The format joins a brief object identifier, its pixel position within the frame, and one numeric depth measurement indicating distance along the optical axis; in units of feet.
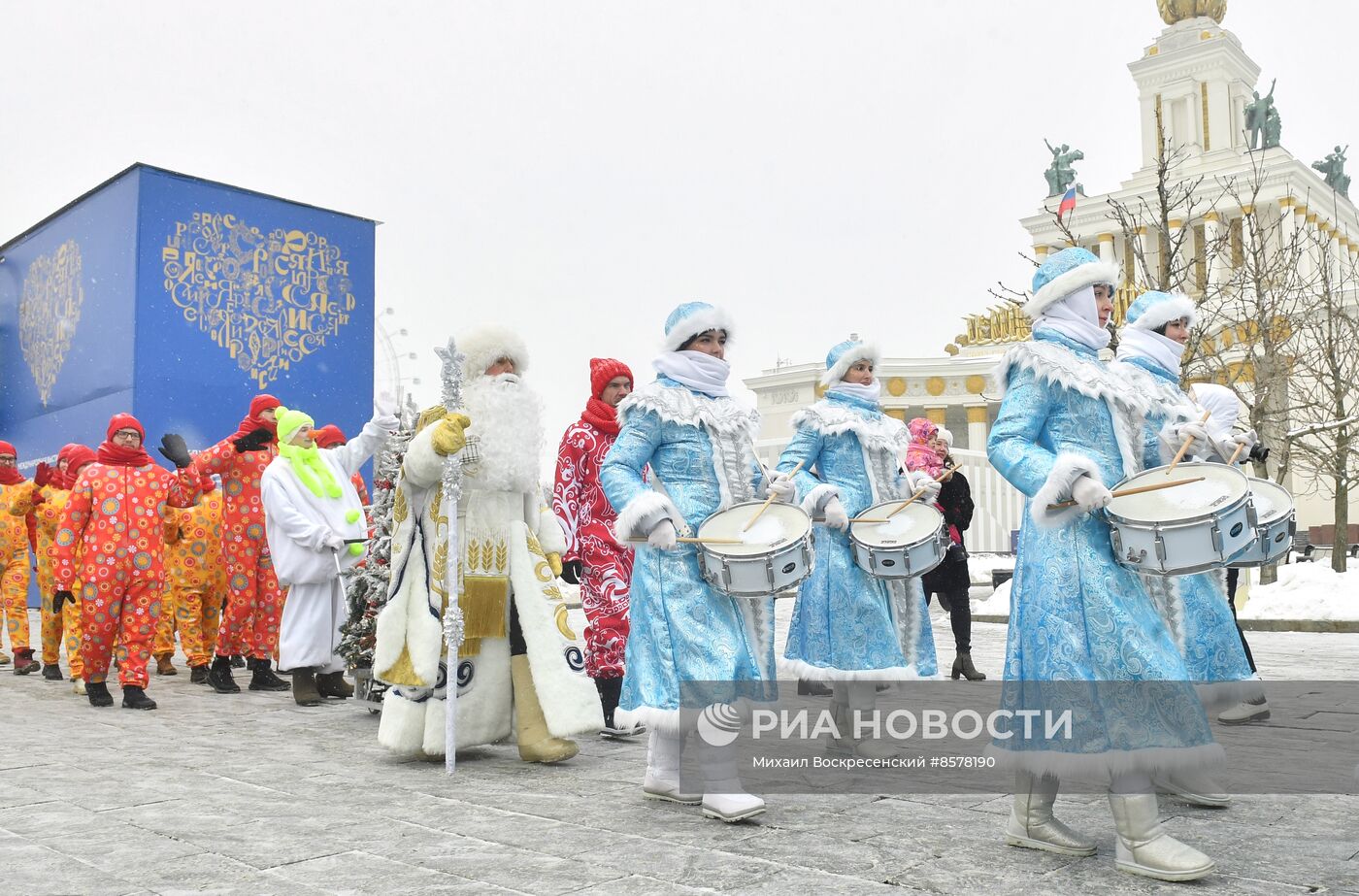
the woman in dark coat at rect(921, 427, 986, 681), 26.66
